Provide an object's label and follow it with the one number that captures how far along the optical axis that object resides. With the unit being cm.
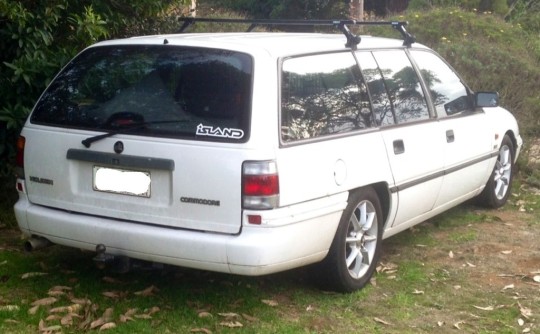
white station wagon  470
